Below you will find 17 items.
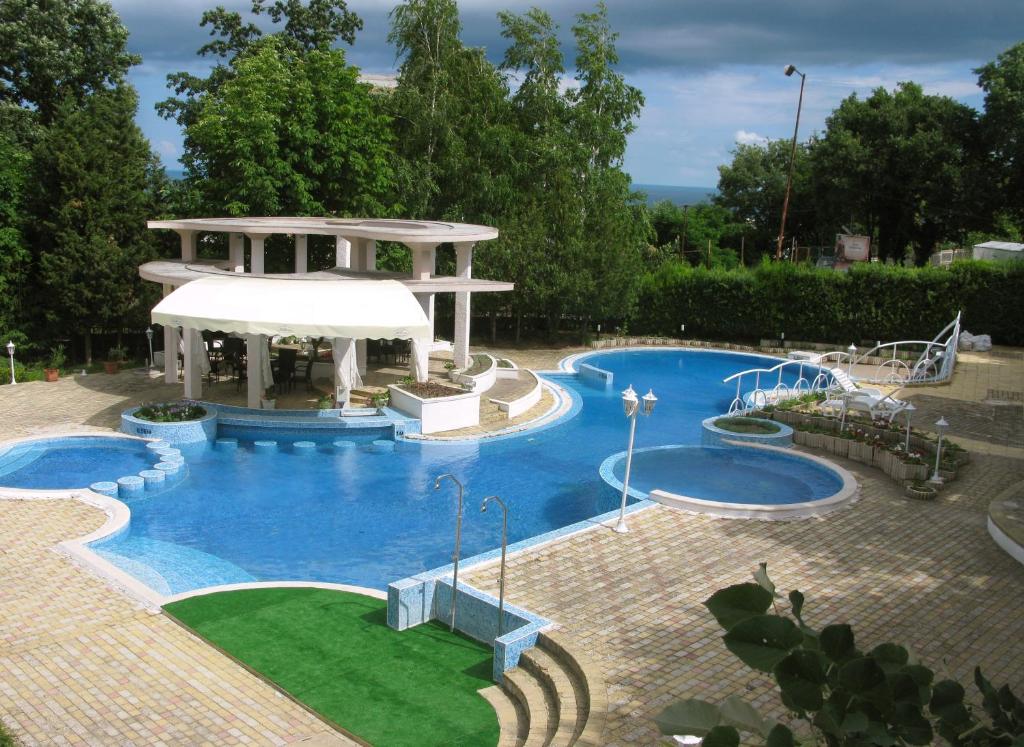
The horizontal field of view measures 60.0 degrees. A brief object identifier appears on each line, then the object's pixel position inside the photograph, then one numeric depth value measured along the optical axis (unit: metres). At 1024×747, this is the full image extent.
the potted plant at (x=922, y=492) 15.88
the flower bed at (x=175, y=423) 19.38
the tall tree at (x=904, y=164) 41.03
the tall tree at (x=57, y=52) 31.14
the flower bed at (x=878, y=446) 16.92
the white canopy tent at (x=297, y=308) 18.20
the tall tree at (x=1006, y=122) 38.25
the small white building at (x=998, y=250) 40.62
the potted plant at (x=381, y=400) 21.65
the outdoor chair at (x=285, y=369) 22.78
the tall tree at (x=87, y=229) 25.44
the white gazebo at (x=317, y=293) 18.42
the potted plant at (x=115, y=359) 25.84
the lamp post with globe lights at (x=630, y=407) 13.39
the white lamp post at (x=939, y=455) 15.57
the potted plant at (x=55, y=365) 24.36
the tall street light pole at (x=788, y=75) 36.70
